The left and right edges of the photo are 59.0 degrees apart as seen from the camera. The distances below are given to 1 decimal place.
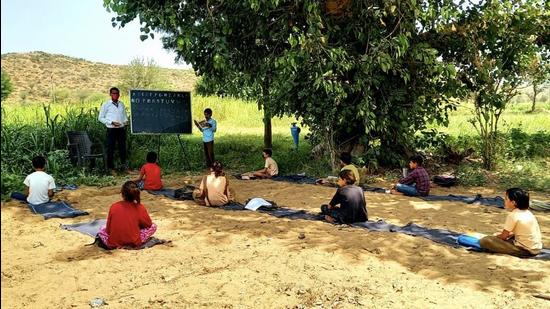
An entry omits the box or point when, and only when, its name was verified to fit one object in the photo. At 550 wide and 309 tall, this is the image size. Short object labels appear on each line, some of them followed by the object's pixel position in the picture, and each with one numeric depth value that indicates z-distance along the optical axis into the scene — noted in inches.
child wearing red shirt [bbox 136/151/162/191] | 346.0
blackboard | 426.5
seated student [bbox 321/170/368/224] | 254.2
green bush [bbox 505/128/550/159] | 459.5
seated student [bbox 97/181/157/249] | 212.7
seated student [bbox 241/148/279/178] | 406.9
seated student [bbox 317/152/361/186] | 333.7
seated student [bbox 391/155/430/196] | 334.3
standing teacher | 407.2
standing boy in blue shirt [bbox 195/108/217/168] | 434.6
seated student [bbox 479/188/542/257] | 202.2
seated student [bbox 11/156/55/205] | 285.6
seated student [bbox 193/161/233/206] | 303.3
